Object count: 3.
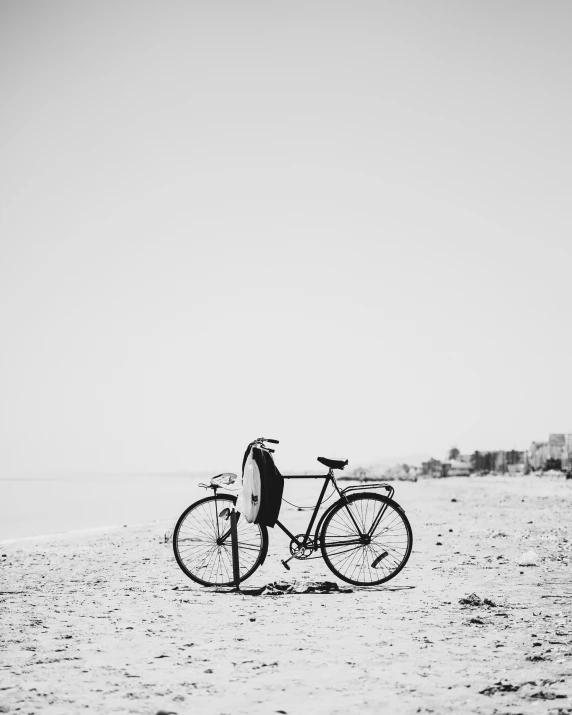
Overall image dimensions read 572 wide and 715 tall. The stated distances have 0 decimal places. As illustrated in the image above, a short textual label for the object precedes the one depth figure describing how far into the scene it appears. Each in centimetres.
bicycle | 769
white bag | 748
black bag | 745
